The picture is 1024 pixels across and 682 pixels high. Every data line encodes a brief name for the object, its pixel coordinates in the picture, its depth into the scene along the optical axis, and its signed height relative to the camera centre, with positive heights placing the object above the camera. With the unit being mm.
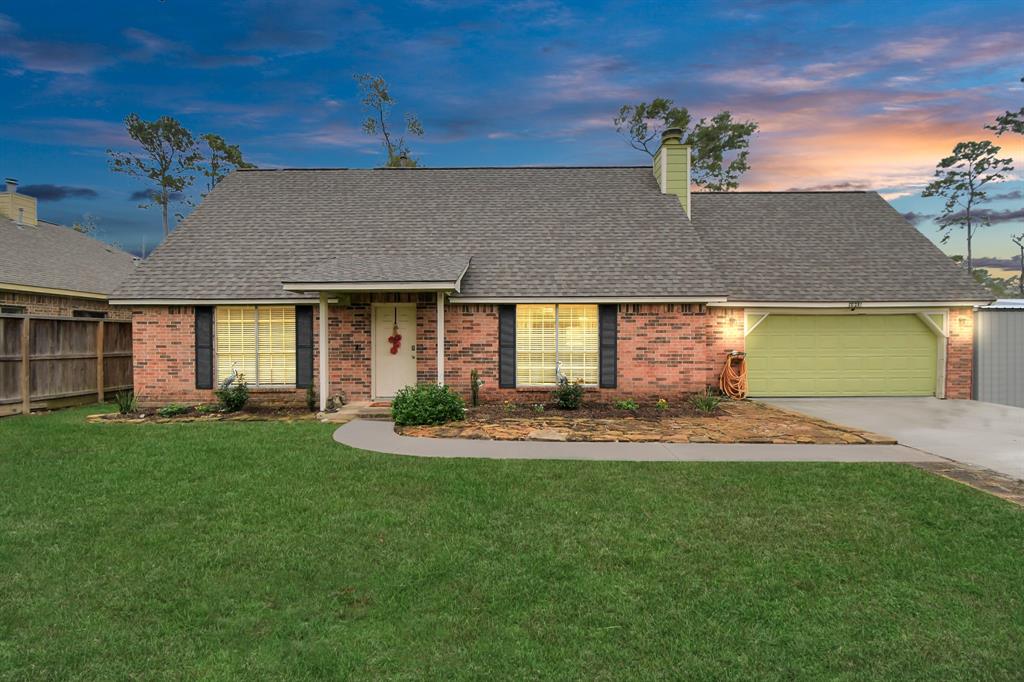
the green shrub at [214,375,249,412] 11211 -1374
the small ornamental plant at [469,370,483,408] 11703 -1132
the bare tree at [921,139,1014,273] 30641 +9839
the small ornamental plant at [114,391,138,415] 10984 -1507
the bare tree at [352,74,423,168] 25656 +11382
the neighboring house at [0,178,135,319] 14715 +2353
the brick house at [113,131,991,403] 11914 +953
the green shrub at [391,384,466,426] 9445 -1331
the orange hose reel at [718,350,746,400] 12570 -1019
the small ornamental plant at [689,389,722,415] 10773 -1458
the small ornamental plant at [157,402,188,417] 10850 -1614
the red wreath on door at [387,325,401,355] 12102 -84
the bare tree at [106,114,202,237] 29022 +10967
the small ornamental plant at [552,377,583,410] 11102 -1321
